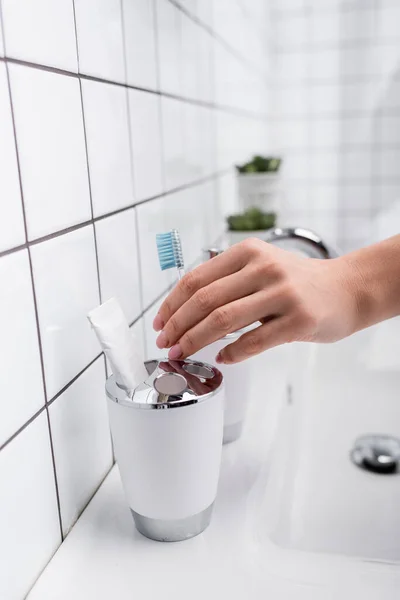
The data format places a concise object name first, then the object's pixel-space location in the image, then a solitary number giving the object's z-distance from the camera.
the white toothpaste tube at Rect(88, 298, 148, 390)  0.40
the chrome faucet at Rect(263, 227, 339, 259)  0.68
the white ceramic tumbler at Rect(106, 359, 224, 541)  0.39
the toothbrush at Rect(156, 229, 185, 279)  0.49
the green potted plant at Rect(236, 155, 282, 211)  1.13
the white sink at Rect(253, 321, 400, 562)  0.57
